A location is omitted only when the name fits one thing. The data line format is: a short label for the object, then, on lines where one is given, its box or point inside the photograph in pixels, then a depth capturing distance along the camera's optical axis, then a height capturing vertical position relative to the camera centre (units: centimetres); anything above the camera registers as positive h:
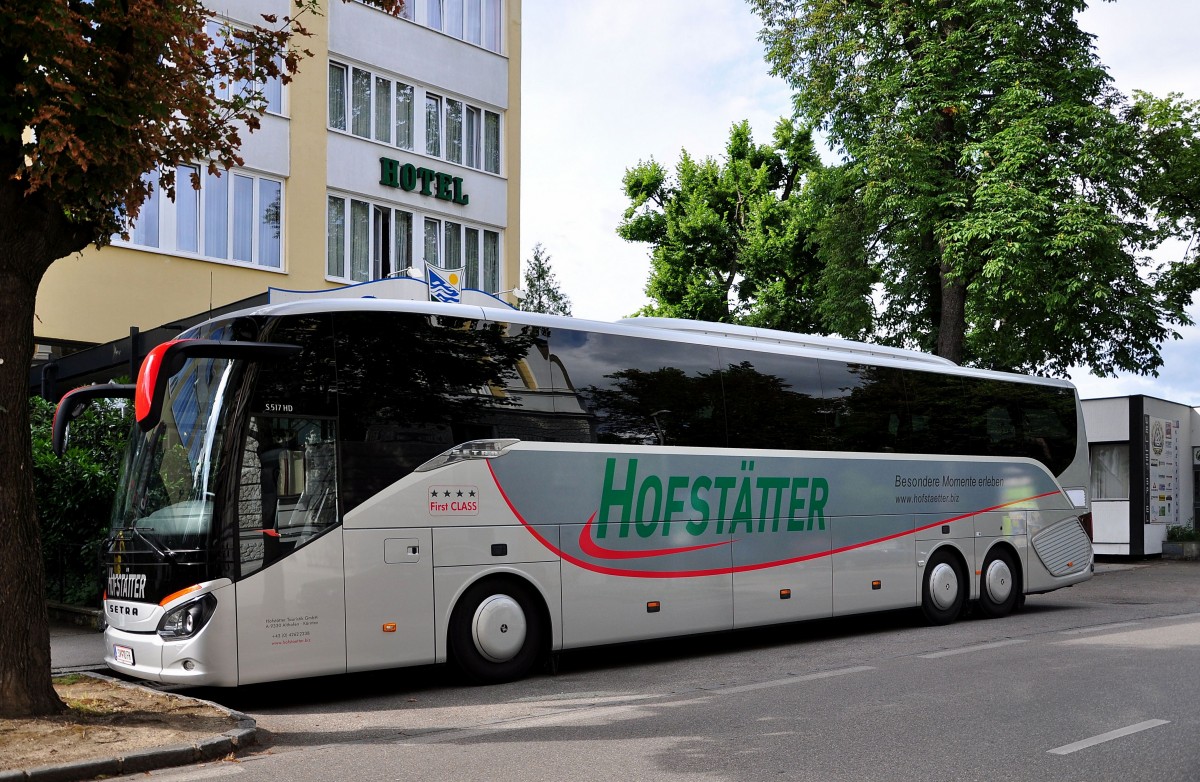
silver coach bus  941 -39
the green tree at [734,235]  4475 +850
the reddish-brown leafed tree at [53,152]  790 +210
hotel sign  2539 +598
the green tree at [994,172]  2442 +604
